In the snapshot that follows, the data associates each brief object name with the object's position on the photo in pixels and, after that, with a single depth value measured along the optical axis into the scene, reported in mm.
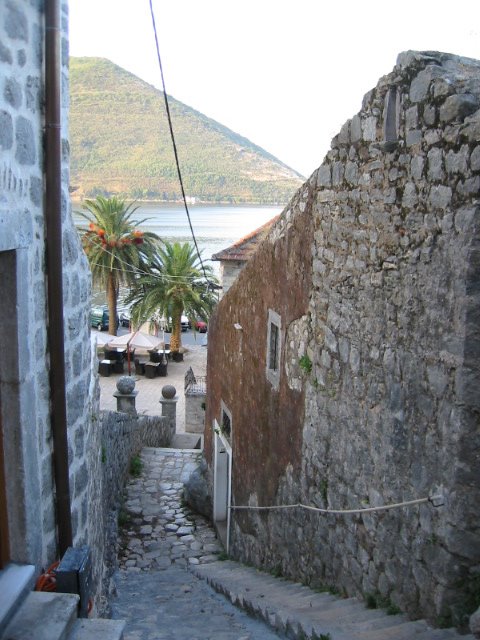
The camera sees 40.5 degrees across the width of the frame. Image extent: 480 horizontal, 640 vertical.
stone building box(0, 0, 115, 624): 3070
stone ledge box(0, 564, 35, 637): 2982
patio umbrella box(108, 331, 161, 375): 21906
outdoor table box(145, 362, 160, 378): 22375
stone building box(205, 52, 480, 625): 2975
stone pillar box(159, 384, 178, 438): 15086
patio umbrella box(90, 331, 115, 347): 22422
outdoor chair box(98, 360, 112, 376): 22531
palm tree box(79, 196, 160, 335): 23469
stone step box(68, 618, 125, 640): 3145
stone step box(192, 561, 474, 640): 3201
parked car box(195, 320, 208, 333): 33312
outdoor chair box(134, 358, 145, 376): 22828
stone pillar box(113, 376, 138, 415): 13734
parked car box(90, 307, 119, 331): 31844
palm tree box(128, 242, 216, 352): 23516
